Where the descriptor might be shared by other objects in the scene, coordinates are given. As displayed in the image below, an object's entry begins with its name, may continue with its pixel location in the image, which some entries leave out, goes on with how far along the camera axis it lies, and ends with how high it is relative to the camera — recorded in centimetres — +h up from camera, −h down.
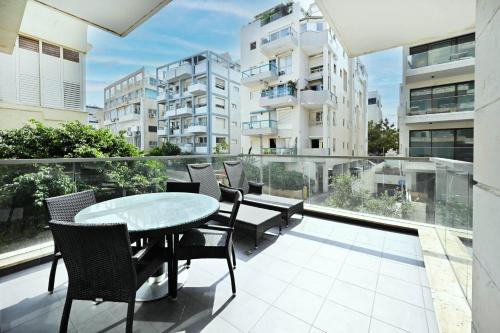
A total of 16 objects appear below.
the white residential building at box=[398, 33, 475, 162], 1006 +270
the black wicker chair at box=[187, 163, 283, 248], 312 -78
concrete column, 77 -6
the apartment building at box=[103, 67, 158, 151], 2745 +618
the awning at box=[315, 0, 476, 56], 249 +167
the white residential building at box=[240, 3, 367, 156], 1422 +488
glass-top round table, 179 -50
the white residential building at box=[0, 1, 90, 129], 720 +288
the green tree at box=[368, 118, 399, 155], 2719 +246
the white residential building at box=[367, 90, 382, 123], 3762 +863
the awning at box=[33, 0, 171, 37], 239 +160
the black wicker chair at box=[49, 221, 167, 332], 142 -67
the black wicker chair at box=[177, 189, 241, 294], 212 -80
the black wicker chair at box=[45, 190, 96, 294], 212 -47
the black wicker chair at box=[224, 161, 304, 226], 390 -75
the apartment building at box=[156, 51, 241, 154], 2198 +574
